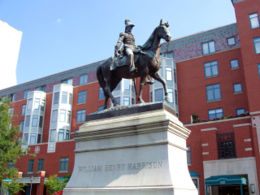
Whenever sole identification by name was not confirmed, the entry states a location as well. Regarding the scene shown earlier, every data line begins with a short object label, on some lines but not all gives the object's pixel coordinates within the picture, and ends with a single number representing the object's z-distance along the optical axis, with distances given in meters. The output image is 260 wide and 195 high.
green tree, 25.73
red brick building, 30.98
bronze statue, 8.38
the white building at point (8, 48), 56.54
